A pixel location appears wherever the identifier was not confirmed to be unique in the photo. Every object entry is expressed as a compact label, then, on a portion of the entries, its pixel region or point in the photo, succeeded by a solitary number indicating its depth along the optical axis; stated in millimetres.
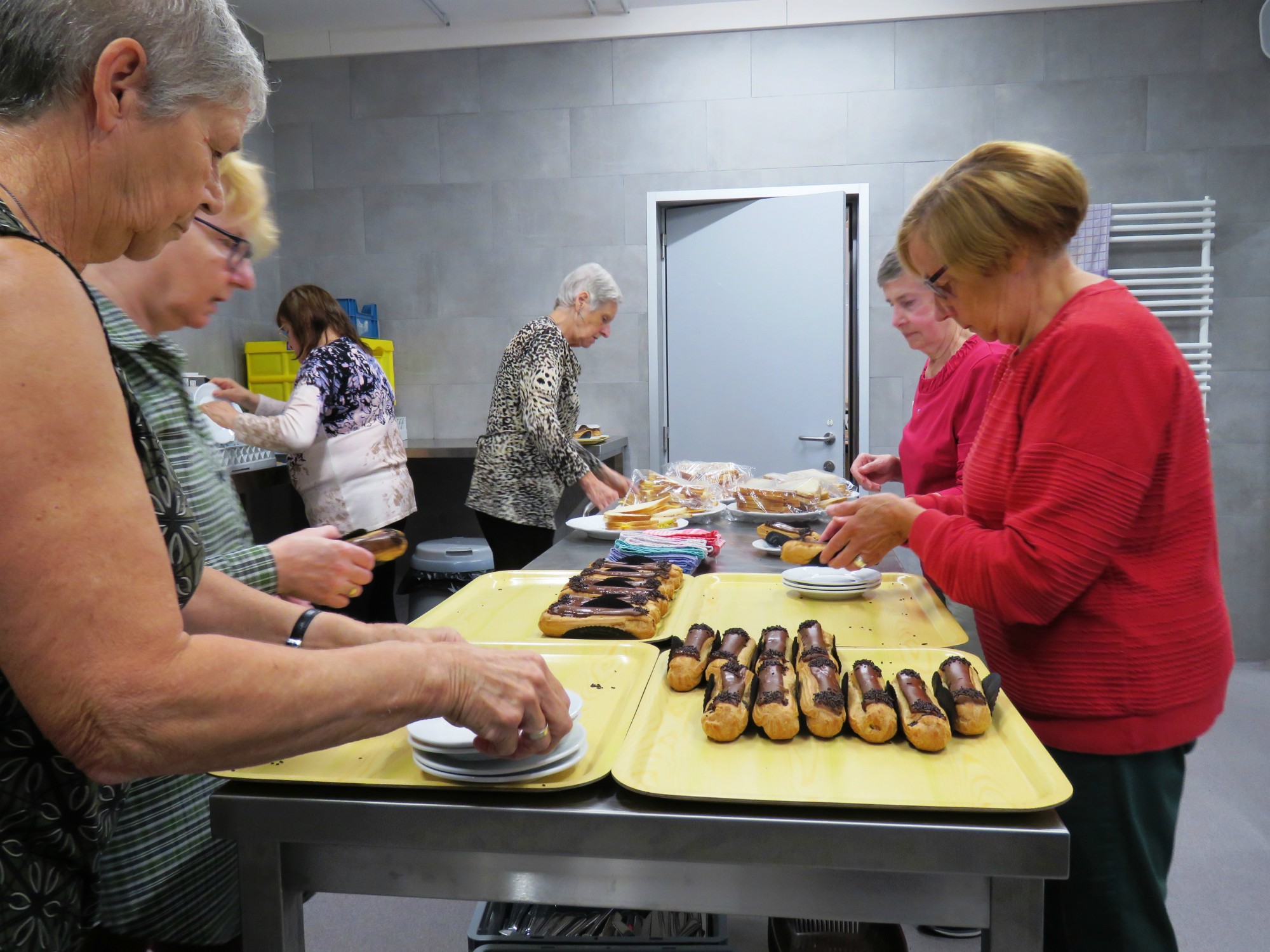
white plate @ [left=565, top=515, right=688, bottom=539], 2836
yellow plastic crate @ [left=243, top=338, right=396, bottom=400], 5207
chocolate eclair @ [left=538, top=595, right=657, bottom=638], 1678
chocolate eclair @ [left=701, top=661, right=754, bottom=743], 1173
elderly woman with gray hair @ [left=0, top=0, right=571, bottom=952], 657
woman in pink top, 2414
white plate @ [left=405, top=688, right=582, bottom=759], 1031
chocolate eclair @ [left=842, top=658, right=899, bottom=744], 1164
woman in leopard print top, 3693
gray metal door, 5035
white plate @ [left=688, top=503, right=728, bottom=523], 3120
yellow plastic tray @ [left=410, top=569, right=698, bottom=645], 1761
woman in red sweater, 1240
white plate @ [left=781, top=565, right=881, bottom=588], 1995
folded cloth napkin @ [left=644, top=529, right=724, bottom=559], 2557
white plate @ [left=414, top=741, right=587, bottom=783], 1025
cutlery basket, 1828
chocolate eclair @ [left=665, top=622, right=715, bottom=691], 1382
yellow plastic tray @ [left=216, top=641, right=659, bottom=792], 1053
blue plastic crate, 5418
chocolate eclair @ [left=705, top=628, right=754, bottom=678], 1426
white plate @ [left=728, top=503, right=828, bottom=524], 2998
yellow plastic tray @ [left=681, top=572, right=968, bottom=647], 1752
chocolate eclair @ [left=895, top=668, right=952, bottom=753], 1134
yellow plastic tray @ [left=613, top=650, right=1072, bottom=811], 996
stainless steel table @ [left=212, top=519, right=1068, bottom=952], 946
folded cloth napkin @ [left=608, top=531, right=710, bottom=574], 2348
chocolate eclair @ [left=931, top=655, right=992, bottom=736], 1184
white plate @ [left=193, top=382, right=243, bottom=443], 3670
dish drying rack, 3768
